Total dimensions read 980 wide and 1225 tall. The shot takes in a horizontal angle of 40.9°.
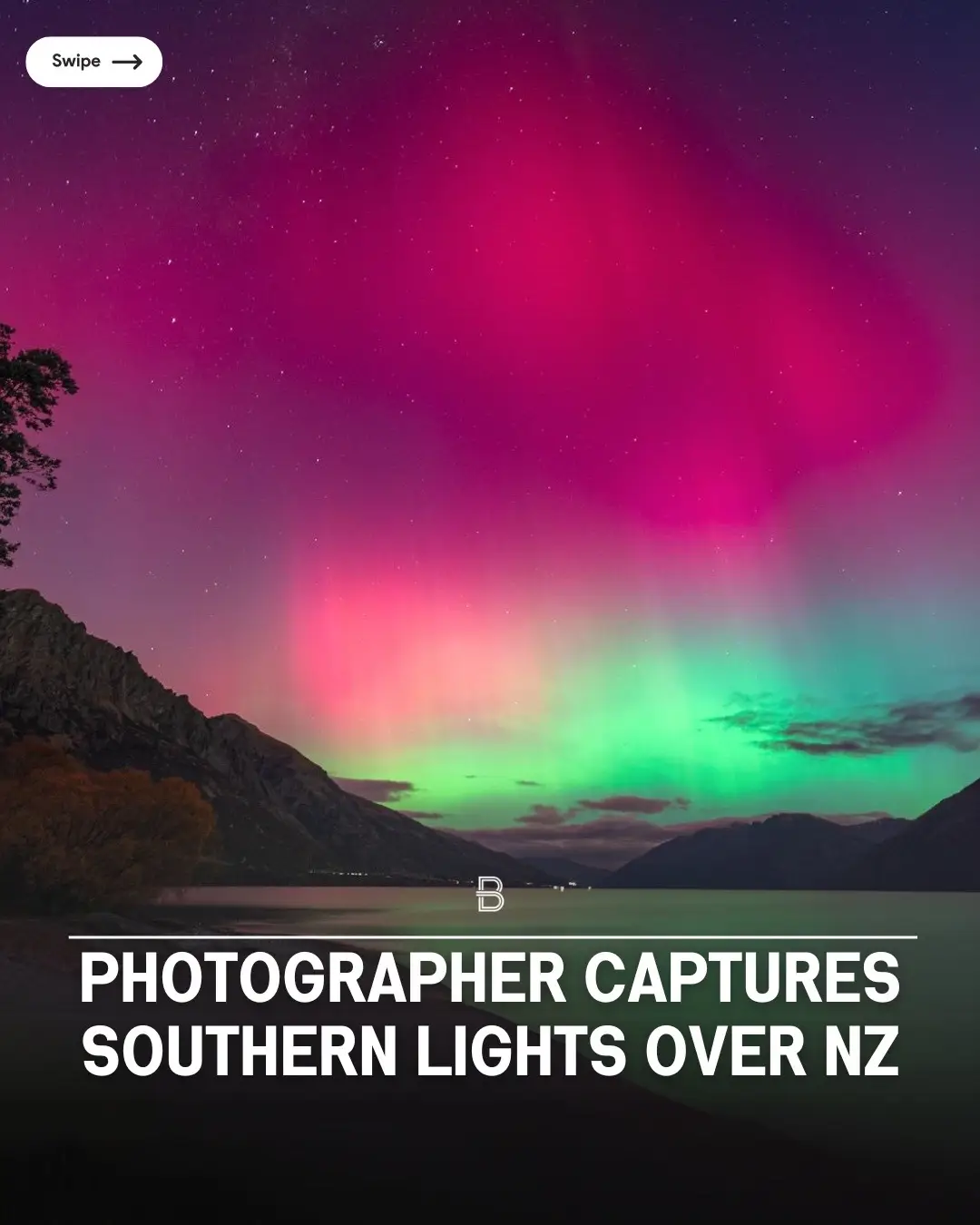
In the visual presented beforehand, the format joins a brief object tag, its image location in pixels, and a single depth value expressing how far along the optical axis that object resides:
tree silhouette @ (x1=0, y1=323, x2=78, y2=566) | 44.66
